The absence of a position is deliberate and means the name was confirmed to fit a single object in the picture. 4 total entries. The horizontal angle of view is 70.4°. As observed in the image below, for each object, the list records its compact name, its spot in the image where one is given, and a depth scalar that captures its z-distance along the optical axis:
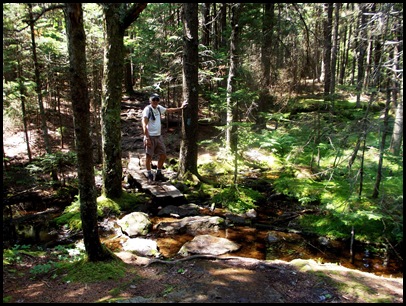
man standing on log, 9.37
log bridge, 9.38
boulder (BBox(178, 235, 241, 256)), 6.49
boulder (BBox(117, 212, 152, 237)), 7.58
